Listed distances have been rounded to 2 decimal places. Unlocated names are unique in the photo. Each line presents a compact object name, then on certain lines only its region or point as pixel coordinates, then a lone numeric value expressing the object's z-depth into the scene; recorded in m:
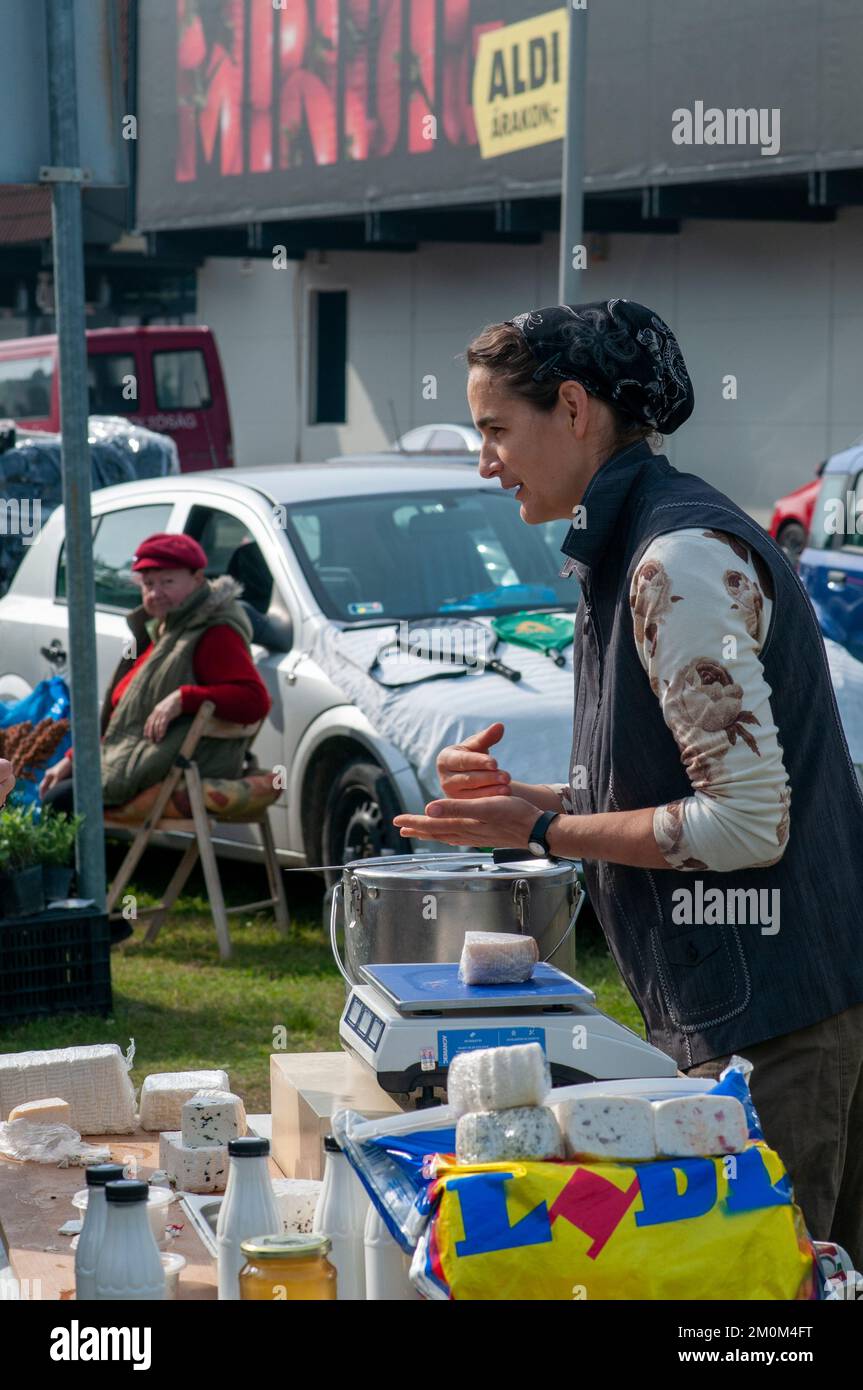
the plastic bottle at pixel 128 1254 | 2.15
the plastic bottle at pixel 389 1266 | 2.21
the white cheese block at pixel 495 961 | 2.61
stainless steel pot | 3.03
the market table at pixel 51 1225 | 2.53
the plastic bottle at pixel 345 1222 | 2.31
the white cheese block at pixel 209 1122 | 3.05
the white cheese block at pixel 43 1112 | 3.24
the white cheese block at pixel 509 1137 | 2.09
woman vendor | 2.45
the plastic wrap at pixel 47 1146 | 3.14
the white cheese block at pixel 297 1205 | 2.56
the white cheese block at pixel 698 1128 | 2.09
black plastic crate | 6.20
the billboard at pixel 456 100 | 19.23
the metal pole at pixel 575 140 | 12.36
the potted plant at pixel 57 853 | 6.27
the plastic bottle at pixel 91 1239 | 2.18
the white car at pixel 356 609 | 7.02
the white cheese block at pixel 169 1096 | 3.39
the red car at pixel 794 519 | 18.30
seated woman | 7.46
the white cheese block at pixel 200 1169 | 2.98
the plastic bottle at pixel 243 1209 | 2.32
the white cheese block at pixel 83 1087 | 3.38
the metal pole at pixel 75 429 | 5.89
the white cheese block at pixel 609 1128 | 2.08
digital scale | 2.49
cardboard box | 2.72
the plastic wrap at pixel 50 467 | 14.05
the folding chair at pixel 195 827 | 7.43
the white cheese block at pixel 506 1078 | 2.12
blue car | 10.65
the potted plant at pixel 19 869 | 6.11
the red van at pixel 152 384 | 22.66
